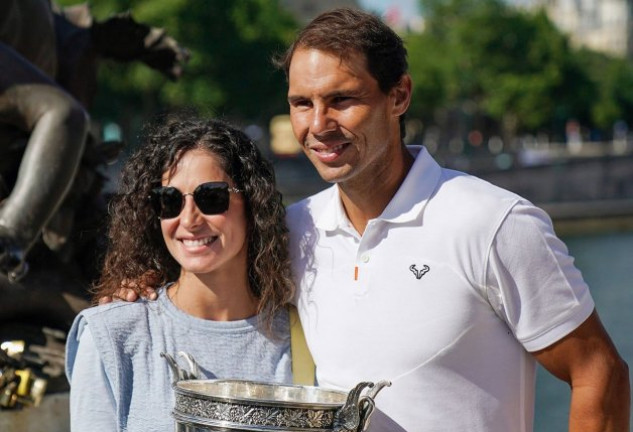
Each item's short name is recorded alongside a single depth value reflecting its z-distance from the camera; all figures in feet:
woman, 17.20
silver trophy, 15.29
